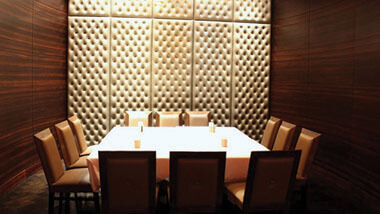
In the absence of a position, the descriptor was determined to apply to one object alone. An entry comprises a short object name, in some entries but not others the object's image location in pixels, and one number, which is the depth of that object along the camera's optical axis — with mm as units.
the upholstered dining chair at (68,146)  3623
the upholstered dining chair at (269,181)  2600
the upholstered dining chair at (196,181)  2551
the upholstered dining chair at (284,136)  3799
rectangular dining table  3057
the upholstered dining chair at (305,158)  3275
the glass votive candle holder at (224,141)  3508
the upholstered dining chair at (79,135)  4150
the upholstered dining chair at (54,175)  2986
